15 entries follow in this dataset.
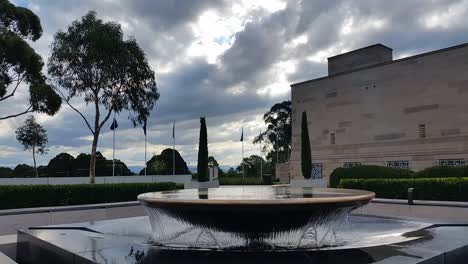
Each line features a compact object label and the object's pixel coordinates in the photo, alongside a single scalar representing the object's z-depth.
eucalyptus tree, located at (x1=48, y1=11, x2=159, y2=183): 19.72
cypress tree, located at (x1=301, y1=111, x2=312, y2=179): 29.48
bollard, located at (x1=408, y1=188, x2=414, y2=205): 11.32
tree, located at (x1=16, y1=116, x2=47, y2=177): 39.75
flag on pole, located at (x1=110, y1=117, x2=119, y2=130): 31.85
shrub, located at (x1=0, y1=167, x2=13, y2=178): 40.19
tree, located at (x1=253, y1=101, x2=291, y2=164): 62.19
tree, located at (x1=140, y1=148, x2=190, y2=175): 46.66
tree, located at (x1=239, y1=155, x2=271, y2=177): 60.65
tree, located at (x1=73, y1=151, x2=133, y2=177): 42.56
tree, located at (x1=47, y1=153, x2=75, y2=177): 42.44
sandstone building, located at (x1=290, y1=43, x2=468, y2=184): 26.56
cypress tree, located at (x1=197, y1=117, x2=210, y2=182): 25.81
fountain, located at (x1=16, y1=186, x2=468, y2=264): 4.22
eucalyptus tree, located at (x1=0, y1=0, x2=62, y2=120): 16.20
